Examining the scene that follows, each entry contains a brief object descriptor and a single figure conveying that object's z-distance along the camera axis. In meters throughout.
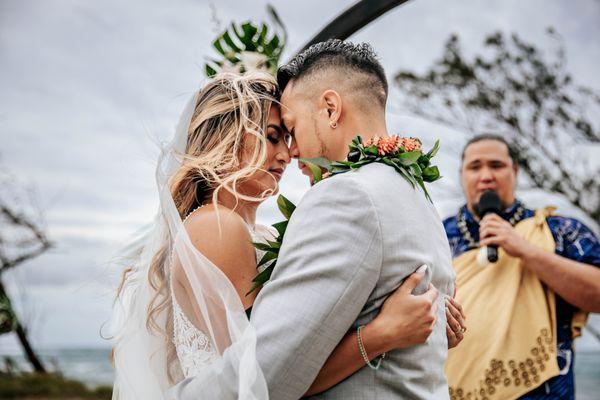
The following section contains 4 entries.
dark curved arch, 4.11
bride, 2.08
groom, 1.96
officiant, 3.86
